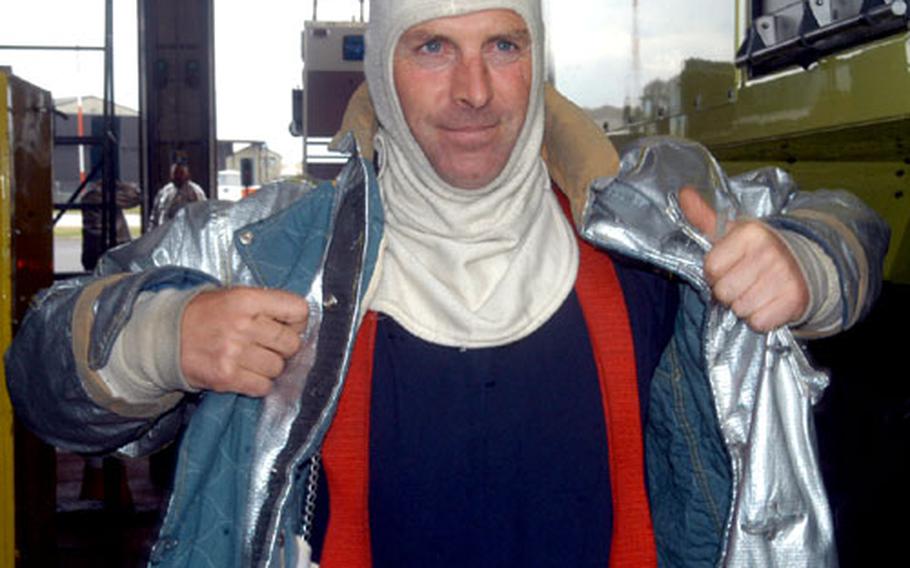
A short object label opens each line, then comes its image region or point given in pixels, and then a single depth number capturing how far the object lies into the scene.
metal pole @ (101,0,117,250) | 5.81
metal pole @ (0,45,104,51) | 6.53
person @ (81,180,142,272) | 6.73
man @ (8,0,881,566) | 1.51
